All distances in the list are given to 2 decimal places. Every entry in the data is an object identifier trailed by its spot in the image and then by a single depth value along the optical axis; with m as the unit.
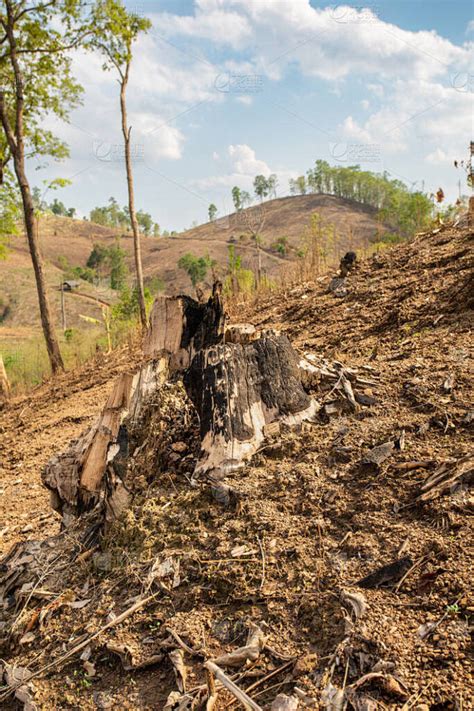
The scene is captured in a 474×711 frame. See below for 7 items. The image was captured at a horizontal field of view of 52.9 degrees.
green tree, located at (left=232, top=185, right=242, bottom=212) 68.12
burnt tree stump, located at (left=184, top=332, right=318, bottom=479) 2.38
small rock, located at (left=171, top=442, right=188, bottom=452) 2.47
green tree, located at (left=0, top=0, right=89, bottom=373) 9.59
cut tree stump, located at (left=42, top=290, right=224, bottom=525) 2.61
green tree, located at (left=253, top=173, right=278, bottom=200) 67.88
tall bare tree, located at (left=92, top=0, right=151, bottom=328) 10.65
